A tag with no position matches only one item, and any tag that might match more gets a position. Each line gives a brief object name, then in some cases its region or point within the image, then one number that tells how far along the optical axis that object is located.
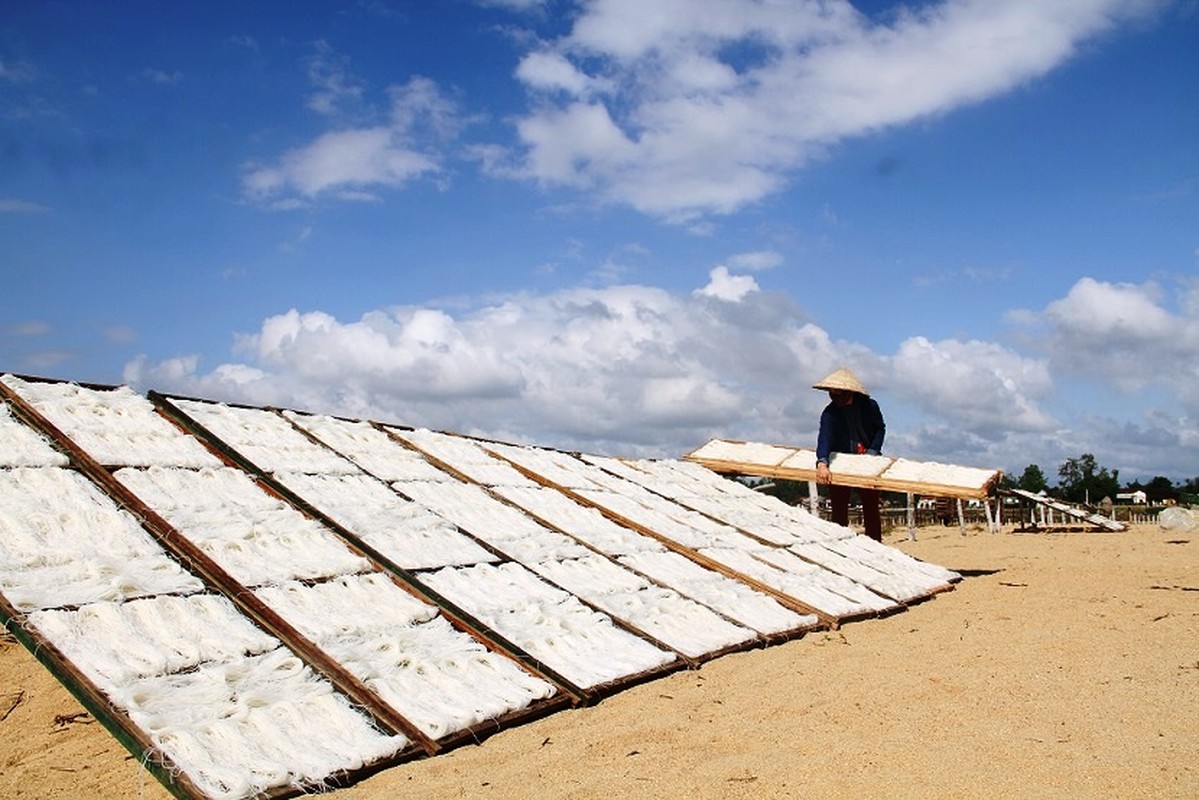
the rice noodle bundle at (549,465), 6.66
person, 8.83
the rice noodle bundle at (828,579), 6.17
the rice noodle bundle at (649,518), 6.17
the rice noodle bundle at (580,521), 5.46
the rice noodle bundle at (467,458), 5.97
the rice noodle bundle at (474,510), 4.98
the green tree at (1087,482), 39.57
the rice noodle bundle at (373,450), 5.36
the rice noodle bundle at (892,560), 7.55
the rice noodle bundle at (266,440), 4.77
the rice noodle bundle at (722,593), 4.99
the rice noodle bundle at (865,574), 6.64
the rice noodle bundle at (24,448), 3.73
